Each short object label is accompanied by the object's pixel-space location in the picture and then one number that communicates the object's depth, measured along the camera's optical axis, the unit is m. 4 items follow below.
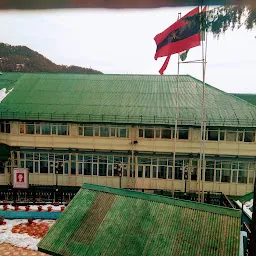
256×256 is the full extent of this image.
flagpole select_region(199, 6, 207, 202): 12.87
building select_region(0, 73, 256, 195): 18.39
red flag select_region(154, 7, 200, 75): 11.40
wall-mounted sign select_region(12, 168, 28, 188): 16.66
